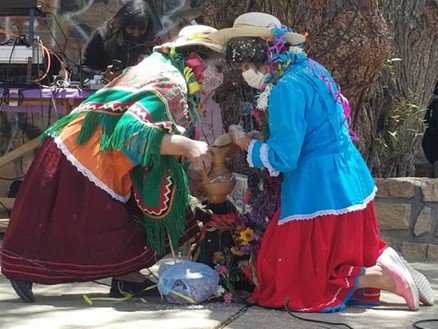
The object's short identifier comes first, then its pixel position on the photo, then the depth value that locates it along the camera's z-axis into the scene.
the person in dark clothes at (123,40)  7.37
